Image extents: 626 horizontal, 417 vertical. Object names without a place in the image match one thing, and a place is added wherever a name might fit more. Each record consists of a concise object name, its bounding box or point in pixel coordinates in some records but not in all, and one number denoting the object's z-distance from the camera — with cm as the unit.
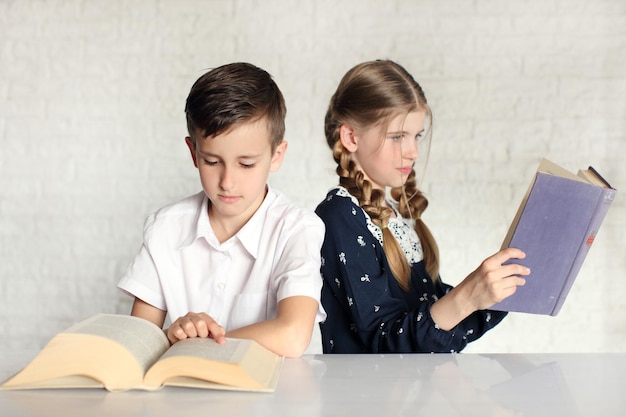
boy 156
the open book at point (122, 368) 109
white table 102
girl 170
